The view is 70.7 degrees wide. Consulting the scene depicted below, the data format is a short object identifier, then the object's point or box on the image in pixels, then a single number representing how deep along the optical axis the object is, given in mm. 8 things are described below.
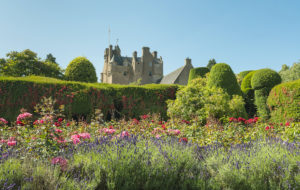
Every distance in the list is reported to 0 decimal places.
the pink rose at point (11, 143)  3416
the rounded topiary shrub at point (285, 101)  8219
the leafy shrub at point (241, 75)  16766
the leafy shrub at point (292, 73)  35812
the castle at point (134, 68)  45281
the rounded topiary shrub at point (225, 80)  10641
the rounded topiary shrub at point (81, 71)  21828
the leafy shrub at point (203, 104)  8727
